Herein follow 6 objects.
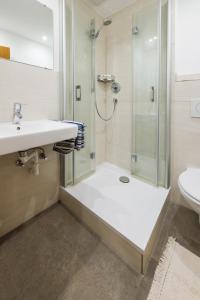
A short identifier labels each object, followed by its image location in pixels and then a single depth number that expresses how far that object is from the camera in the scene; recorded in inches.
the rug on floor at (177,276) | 33.1
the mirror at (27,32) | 42.7
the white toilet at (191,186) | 37.7
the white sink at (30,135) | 28.3
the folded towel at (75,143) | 50.1
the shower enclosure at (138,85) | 55.2
